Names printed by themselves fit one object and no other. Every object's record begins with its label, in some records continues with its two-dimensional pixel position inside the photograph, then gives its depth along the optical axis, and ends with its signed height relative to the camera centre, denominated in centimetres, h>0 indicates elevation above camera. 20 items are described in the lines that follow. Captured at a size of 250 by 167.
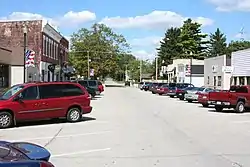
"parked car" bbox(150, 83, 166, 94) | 6036 -157
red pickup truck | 2698 -133
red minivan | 1744 -117
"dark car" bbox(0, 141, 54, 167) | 413 -85
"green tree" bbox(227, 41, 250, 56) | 12262 +918
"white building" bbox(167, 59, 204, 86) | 7748 +64
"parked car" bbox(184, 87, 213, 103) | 3801 -154
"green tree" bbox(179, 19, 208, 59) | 10862 +891
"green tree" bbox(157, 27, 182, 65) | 11850 +825
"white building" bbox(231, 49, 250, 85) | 4731 +113
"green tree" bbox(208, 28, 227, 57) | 12125 +922
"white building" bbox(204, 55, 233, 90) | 5416 +65
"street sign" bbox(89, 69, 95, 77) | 9319 +58
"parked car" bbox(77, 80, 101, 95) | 4491 -98
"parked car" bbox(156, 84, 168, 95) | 5567 -177
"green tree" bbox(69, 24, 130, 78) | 10000 +541
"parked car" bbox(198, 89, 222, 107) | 3139 -157
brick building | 4725 +352
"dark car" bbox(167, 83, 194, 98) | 4741 -133
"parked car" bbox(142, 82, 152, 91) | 7938 -204
